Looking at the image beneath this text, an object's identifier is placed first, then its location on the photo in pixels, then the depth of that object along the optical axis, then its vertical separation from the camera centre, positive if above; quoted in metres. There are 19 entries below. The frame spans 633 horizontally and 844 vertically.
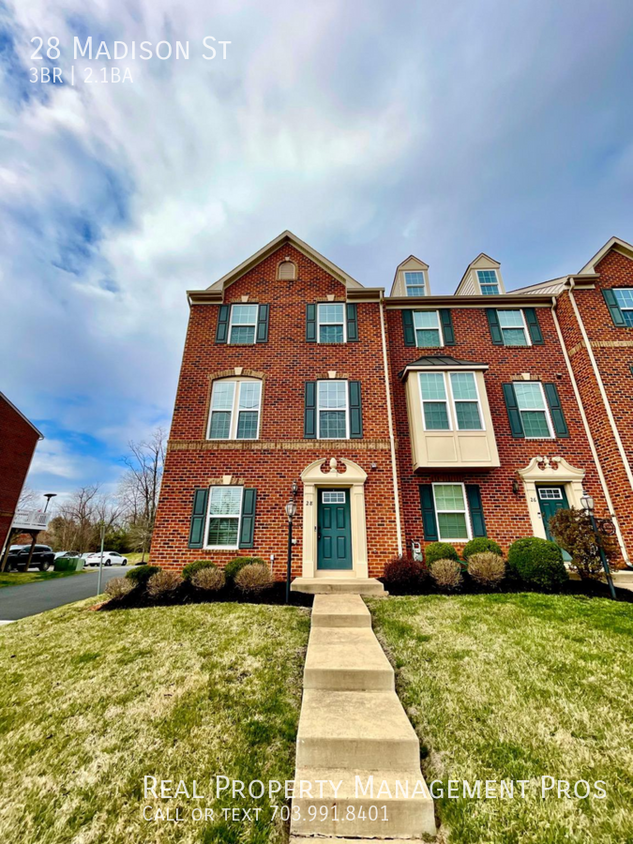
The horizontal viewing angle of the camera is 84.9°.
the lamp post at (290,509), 8.41 +0.99
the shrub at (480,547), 9.25 +0.16
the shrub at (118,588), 8.03 -0.80
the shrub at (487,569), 7.96 -0.34
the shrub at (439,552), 9.11 +0.03
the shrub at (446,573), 7.94 -0.43
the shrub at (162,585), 7.89 -0.70
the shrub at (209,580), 8.09 -0.61
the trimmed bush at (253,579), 7.88 -0.58
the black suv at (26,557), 22.75 -0.35
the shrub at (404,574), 8.12 -0.46
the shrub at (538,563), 7.99 -0.21
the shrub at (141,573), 8.43 -0.49
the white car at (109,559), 27.27 -0.53
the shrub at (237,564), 8.68 -0.28
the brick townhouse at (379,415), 9.86 +4.09
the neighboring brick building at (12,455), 20.78 +5.78
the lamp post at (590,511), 7.77 +0.98
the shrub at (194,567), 8.83 -0.36
